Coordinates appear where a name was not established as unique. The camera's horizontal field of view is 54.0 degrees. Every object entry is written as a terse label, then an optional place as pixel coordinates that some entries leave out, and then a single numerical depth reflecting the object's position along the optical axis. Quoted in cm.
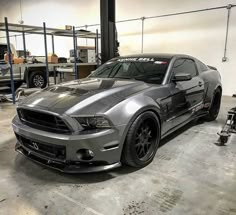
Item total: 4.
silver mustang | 203
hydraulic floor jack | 311
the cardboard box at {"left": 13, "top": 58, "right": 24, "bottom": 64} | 677
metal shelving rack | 585
